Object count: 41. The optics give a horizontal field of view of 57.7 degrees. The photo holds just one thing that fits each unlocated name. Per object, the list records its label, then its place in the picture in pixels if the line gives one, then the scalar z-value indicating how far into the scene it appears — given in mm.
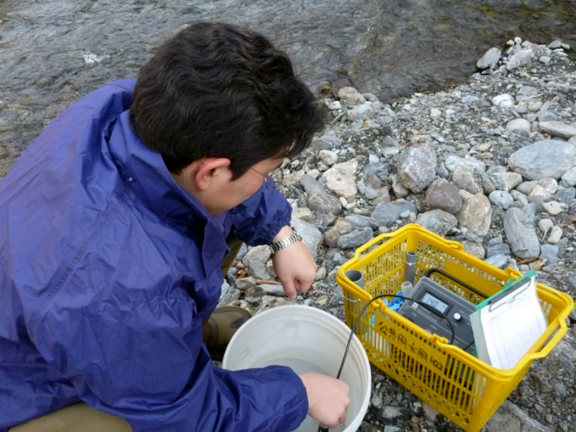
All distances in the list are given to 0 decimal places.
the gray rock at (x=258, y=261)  2441
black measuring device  1746
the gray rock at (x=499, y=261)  2275
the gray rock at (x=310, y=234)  2482
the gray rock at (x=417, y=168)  2723
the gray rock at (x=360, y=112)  3711
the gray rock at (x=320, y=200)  2746
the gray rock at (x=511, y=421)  1684
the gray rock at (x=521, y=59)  4266
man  1095
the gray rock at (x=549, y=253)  2291
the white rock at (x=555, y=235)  2373
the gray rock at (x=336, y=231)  2527
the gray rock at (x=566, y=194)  2562
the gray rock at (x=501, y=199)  2582
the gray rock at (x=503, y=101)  3541
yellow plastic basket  1493
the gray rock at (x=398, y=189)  2760
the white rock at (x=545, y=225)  2424
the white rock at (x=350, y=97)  4105
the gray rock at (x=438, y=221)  2471
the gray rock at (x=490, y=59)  4547
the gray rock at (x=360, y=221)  2594
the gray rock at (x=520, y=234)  2332
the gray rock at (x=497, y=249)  2367
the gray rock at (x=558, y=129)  2961
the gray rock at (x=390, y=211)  2598
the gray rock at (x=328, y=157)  3158
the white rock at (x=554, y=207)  2502
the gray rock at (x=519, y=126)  3131
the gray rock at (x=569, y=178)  2629
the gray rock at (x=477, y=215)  2467
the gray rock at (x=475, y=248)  2336
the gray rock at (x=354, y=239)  2479
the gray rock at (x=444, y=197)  2545
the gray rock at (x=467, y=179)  2658
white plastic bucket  1700
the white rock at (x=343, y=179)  2840
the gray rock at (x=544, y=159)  2703
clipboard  1502
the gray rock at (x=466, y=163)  2783
